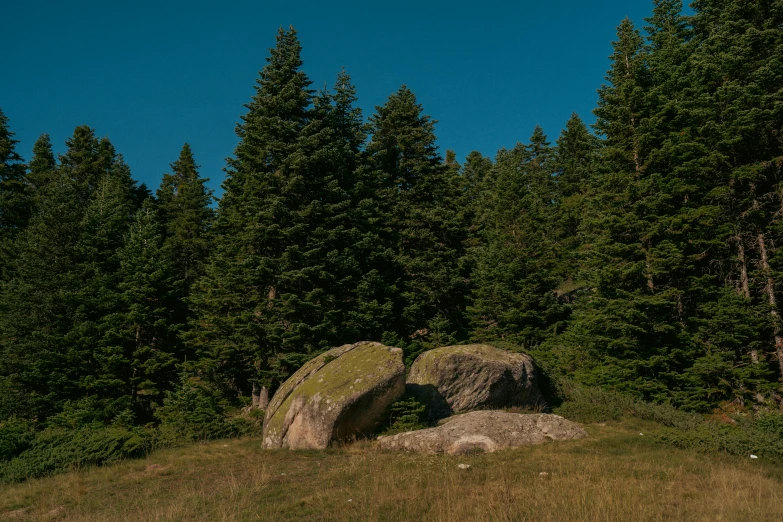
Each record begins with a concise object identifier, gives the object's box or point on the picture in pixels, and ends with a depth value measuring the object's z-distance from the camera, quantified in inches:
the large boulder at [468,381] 676.7
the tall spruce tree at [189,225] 1235.2
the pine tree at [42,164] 1440.2
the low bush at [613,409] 619.9
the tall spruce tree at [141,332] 807.4
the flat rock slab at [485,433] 486.0
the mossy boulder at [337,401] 534.9
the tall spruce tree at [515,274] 999.6
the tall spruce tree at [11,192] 1221.1
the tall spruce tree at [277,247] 789.9
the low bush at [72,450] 489.7
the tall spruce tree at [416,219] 989.8
